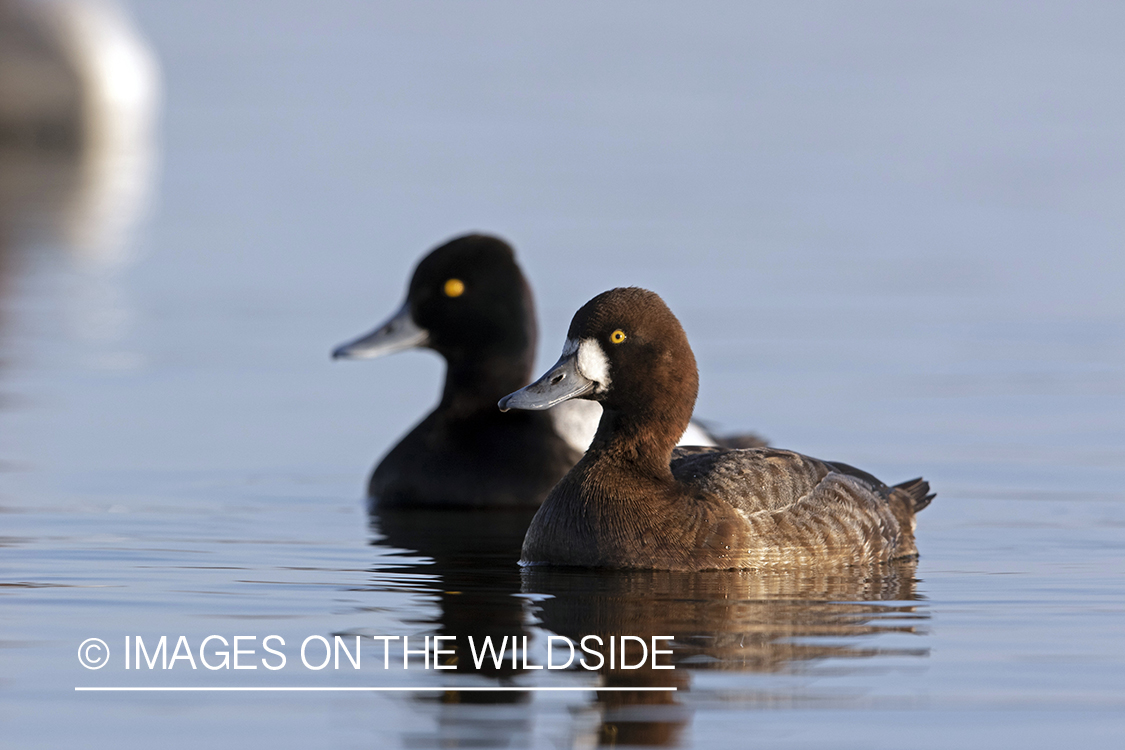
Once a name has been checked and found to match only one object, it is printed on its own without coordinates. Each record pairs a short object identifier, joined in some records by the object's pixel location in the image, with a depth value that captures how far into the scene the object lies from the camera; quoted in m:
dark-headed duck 19.66
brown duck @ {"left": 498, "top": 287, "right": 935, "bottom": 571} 15.20
